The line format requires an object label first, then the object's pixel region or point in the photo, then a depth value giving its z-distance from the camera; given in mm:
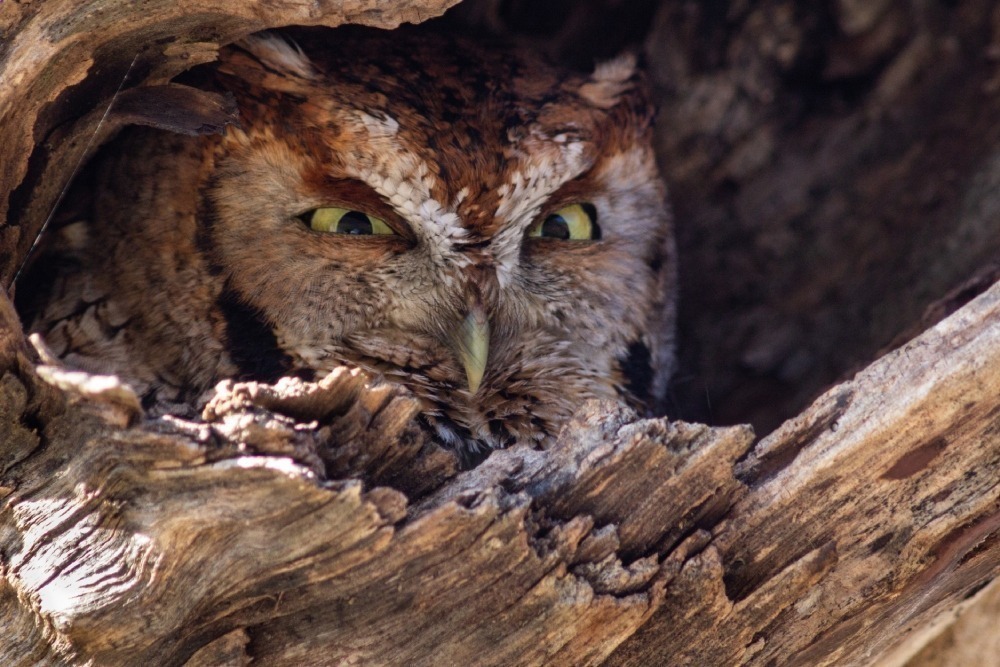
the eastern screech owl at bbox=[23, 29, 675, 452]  2861
